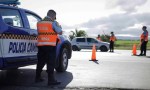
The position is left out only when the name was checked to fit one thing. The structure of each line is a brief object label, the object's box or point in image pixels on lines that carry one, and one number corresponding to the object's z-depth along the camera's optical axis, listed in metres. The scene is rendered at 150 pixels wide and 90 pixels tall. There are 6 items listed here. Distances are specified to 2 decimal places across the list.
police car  7.19
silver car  31.56
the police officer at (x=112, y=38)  28.51
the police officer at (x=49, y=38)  7.70
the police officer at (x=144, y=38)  20.74
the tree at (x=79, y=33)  77.50
